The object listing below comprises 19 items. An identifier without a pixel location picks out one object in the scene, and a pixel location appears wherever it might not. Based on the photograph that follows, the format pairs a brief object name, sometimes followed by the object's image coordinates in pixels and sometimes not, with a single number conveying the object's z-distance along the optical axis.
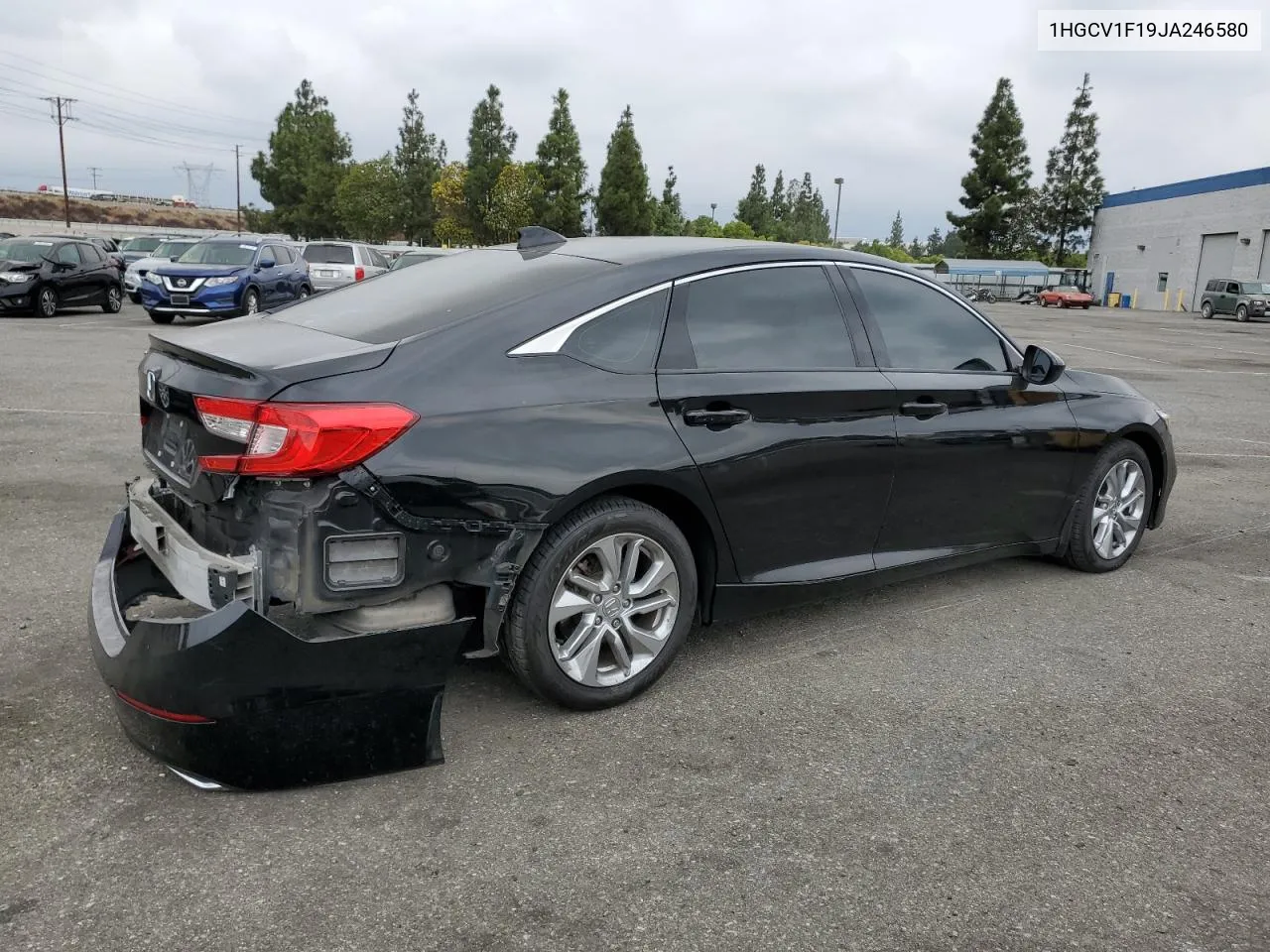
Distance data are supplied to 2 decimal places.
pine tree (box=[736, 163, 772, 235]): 98.56
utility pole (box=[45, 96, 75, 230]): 83.56
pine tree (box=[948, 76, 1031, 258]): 74.06
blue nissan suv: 17.64
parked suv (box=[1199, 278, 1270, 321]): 41.94
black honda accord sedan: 2.77
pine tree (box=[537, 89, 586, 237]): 55.53
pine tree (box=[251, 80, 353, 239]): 64.06
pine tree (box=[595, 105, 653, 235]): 59.59
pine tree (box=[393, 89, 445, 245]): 61.84
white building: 54.16
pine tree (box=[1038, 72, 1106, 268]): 74.50
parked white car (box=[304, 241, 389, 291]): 22.05
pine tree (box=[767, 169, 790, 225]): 112.19
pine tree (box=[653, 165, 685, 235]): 66.88
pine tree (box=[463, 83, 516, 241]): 56.72
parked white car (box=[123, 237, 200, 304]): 21.11
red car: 58.28
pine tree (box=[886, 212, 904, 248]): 186.66
